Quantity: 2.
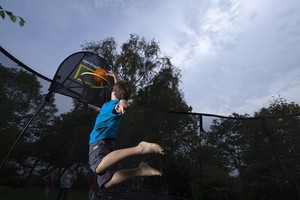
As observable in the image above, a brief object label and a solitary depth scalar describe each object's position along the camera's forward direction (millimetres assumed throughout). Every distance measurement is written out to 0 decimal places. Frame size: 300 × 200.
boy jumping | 1685
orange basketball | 2609
